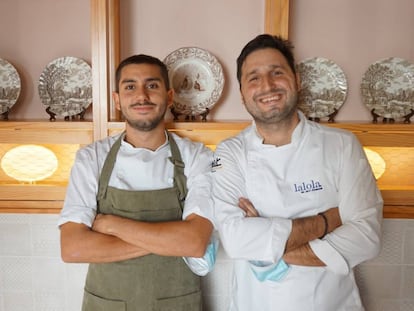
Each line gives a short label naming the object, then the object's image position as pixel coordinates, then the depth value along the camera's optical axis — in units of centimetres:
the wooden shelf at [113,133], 168
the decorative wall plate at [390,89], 178
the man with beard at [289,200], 119
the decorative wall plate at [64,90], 186
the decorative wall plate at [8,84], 186
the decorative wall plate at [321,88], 179
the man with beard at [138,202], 135
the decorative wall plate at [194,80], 180
